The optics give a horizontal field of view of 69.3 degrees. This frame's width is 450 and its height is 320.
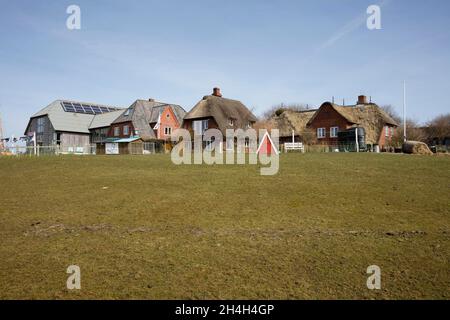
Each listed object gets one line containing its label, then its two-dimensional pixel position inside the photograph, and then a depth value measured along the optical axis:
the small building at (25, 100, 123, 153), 64.31
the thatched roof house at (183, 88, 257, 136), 52.34
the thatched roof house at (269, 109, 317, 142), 53.72
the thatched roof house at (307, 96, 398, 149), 49.12
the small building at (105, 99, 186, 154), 57.66
